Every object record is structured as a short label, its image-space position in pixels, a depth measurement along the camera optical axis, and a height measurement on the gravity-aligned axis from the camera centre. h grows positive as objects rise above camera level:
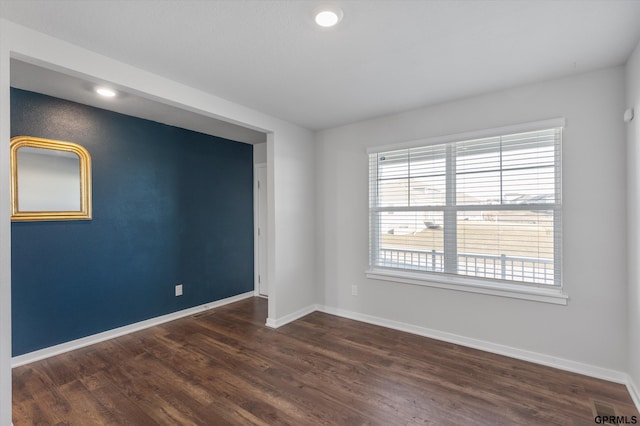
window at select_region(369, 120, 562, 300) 2.67 +0.03
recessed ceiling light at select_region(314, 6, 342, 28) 1.68 +1.12
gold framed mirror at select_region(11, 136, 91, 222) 2.75 +0.32
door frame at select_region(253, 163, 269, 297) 5.03 -0.34
